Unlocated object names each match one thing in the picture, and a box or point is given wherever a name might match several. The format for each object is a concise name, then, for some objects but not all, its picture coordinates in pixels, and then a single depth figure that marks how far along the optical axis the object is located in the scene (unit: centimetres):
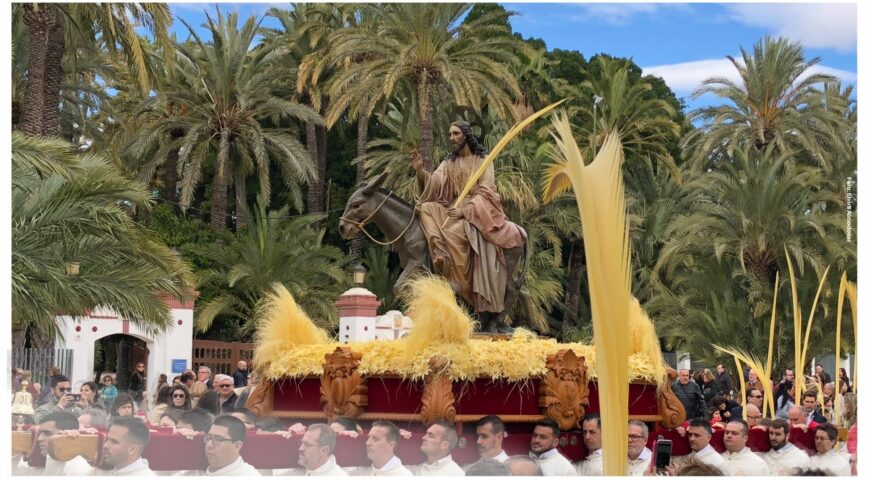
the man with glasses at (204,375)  1525
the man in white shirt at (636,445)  703
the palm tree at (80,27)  2238
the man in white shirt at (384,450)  657
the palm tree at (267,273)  3362
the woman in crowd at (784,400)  1329
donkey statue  1121
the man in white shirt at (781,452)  816
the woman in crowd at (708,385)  1692
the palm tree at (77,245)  1466
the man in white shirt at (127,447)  597
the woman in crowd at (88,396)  1222
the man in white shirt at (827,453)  796
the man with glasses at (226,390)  1105
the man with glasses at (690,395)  1340
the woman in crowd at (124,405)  897
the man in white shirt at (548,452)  721
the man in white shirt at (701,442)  780
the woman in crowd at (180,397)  992
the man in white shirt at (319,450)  630
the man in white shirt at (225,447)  602
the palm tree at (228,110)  3606
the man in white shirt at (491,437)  732
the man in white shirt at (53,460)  627
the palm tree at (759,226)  3092
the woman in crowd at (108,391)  1638
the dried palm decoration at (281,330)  980
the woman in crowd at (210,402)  979
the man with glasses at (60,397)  1127
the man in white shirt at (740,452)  781
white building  2569
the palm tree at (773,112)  3603
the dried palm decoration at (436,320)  859
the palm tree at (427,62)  3138
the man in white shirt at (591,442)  777
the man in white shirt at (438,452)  679
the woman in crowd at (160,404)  991
